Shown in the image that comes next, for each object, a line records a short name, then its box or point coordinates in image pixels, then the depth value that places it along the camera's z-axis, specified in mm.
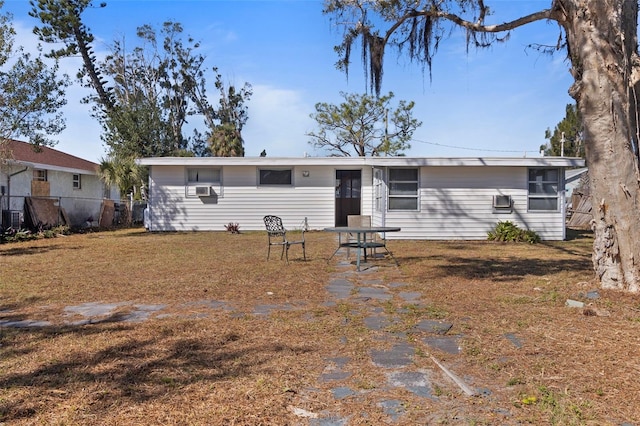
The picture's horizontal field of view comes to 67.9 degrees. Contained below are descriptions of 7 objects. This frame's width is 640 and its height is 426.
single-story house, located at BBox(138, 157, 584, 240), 13648
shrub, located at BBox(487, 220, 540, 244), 13312
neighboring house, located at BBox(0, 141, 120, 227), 15305
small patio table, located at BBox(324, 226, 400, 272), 7792
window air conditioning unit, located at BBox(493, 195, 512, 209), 13703
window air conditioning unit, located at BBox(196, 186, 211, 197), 15961
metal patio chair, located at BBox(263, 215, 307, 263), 8641
